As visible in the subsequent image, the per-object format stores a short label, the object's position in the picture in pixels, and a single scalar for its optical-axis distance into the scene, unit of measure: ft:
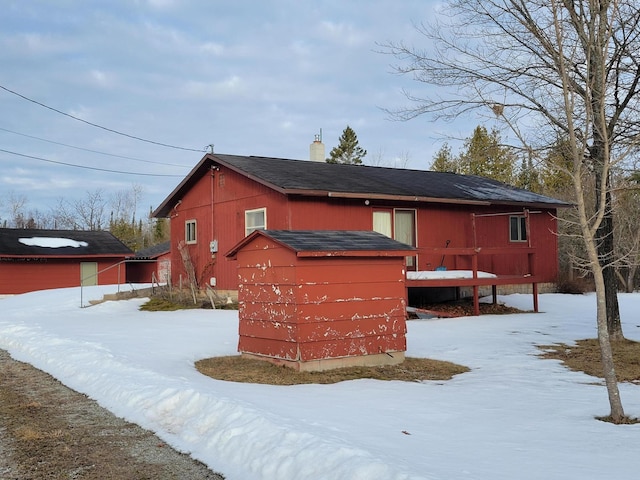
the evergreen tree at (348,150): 182.60
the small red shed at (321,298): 28.02
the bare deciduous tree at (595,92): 20.31
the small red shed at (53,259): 97.50
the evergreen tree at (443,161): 145.28
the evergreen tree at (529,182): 136.26
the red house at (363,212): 56.13
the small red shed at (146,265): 124.06
